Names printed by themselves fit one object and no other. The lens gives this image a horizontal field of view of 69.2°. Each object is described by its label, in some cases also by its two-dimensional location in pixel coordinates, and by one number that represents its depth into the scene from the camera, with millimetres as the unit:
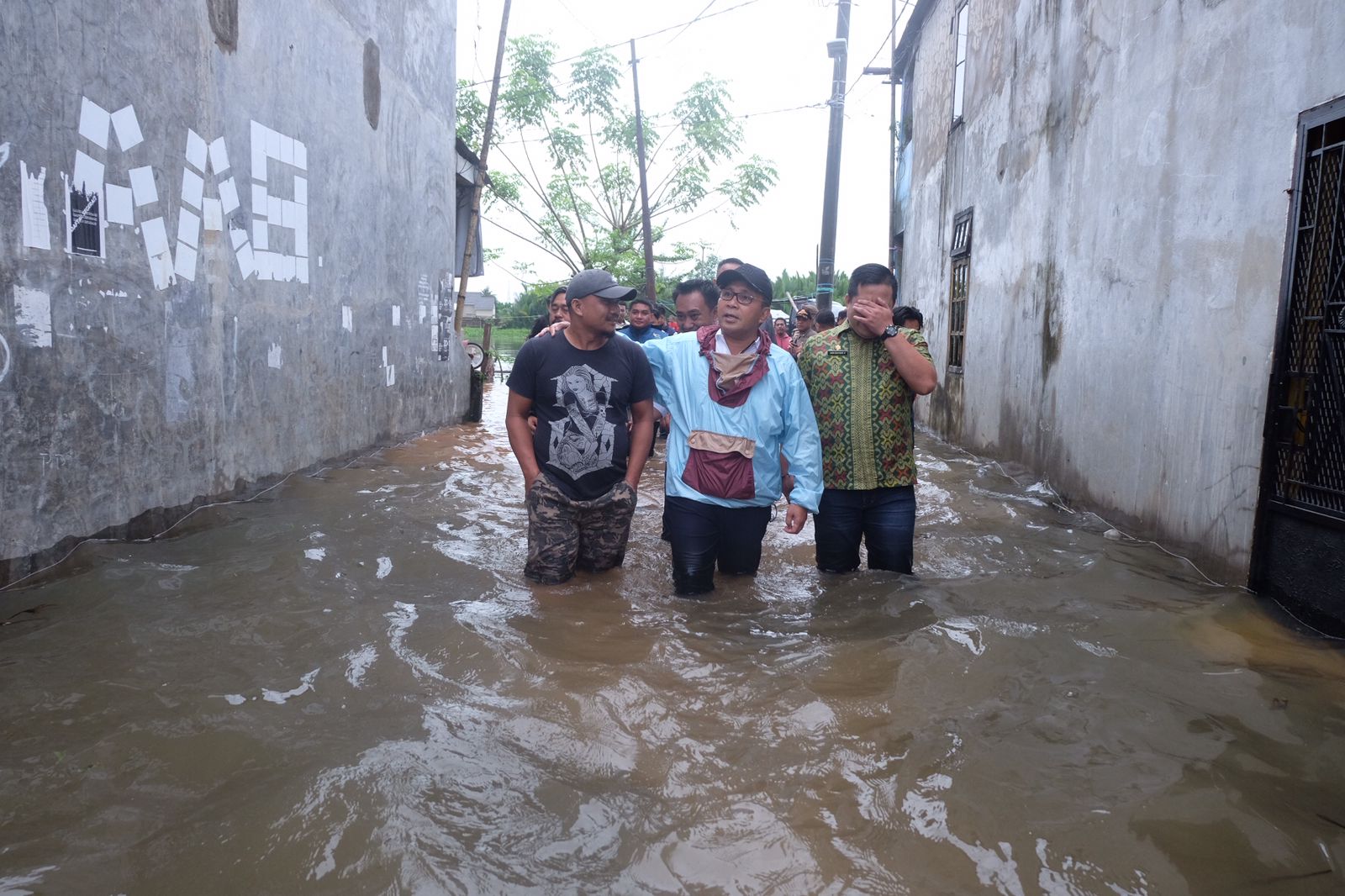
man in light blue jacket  4227
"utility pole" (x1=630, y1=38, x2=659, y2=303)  24141
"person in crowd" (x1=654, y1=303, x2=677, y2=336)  9727
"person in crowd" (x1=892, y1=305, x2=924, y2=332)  8195
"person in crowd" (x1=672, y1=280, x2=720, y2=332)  6488
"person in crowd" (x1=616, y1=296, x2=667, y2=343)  8398
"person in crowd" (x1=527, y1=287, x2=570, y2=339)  7633
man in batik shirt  4223
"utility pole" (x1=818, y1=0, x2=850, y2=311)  14555
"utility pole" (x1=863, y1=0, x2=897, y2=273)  18094
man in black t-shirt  4500
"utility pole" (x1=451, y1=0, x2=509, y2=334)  14336
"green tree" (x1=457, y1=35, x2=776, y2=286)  26875
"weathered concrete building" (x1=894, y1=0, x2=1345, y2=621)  4375
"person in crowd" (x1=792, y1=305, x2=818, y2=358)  10819
